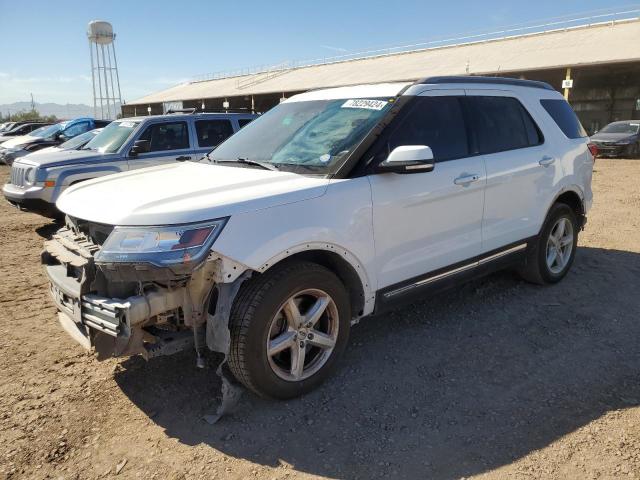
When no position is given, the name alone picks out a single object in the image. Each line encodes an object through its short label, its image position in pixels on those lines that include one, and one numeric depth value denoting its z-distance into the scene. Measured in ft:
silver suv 26.03
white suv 9.03
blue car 49.57
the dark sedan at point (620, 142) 60.85
